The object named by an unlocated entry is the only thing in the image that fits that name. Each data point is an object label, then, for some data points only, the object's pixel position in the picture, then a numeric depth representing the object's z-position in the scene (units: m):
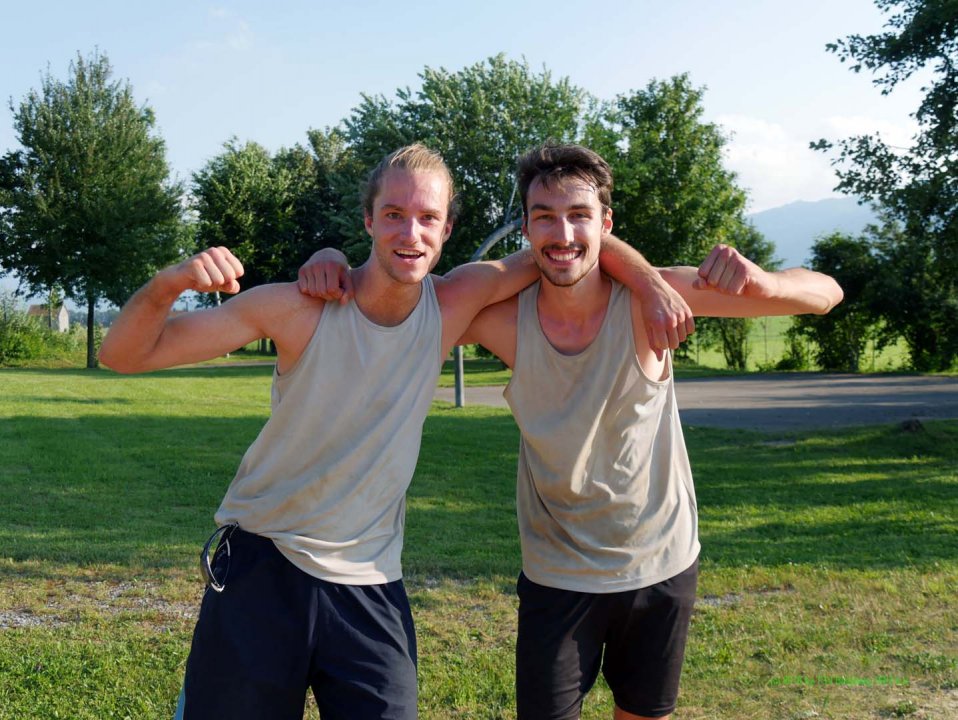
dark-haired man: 2.93
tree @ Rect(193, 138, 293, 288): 41.53
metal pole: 13.88
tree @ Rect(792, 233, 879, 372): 26.77
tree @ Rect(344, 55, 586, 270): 30.27
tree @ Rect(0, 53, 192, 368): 29.75
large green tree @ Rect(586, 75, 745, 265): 32.78
